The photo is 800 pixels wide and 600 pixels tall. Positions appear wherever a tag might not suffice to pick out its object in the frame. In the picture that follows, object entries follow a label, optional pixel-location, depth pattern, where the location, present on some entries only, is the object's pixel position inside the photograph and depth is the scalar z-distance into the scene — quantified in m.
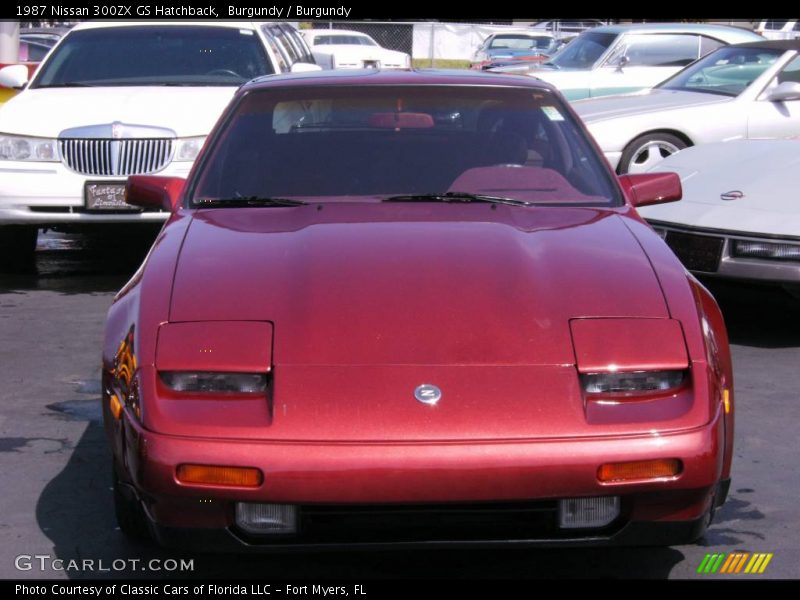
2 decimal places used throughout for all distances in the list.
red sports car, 3.05
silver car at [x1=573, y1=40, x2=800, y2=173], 11.16
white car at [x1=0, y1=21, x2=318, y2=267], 7.84
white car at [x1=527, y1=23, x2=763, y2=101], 15.55
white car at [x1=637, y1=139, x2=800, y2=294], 6.33
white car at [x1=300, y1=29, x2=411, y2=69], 32.81
